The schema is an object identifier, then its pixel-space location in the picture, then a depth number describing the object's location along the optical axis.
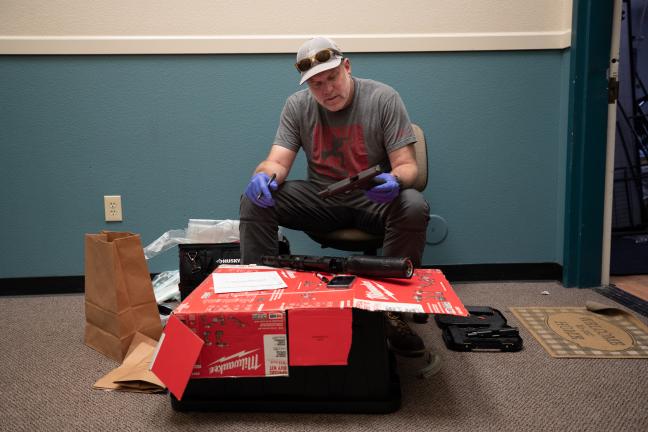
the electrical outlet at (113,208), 1.99
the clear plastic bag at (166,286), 1.85
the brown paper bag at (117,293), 1.32
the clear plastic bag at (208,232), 1.88
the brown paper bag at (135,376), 1.19
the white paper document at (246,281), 1.13
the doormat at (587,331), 1.34
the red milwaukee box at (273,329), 0.99
